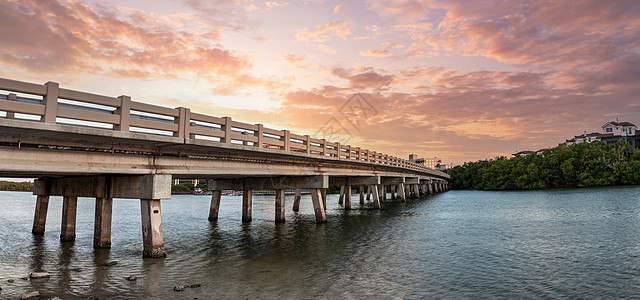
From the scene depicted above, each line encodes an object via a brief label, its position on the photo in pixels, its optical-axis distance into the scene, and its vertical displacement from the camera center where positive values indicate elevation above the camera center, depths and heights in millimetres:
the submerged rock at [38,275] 14164 -2694
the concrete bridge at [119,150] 13008 +2293
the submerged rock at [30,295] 11380 -2792
